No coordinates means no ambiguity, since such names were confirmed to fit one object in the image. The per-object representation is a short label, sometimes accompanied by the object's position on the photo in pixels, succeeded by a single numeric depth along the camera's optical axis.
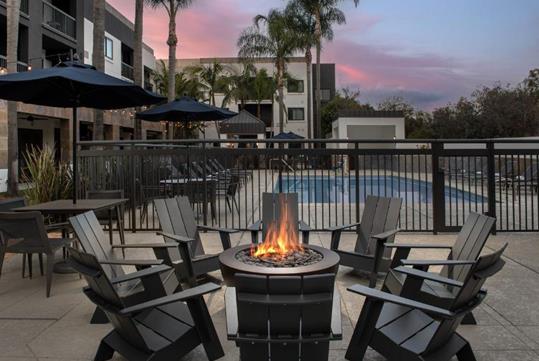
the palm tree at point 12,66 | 13.22
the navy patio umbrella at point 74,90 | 5.21
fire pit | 3.47
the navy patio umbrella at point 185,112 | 9.95
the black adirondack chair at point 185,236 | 4.41
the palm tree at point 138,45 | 15.04
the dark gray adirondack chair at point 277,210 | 5.20
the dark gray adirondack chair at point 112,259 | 3.47
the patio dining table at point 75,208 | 5.32
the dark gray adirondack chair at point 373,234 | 4.61
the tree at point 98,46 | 11.96
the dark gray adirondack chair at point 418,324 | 2.60
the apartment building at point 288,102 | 44.50
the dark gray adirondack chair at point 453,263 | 3.48
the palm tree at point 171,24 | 19.72
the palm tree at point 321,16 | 30.89
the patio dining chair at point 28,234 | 4.46
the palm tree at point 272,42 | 31.48
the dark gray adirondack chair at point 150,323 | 2.67
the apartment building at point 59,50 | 19.83
